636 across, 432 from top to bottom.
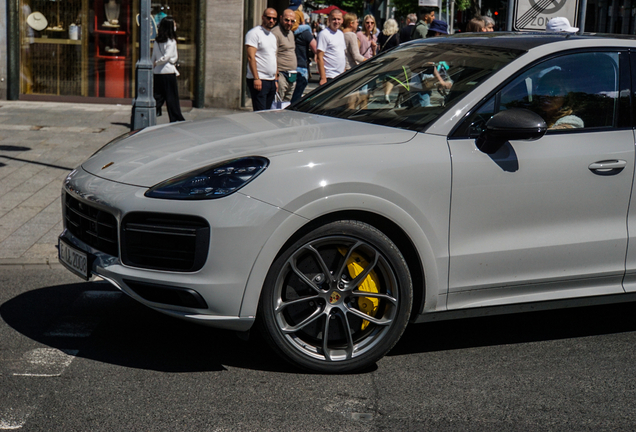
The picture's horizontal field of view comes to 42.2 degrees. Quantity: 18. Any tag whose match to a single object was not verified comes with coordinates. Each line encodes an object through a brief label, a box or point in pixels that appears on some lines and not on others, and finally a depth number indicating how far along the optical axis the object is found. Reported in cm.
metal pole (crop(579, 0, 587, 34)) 930
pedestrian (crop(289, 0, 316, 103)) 1224
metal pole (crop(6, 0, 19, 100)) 1501
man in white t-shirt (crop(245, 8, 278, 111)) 1048
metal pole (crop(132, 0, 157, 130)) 939
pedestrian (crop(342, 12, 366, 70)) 1293
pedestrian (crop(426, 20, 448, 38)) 1153
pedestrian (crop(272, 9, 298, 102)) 1109
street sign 989
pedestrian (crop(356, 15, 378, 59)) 1544
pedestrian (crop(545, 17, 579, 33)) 785
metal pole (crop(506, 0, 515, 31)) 996
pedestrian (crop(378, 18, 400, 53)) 1416
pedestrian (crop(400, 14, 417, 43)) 1401
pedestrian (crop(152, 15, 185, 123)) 1168
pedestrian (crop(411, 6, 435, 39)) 1273
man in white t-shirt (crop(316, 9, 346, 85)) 1148
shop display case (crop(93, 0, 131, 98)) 1525
